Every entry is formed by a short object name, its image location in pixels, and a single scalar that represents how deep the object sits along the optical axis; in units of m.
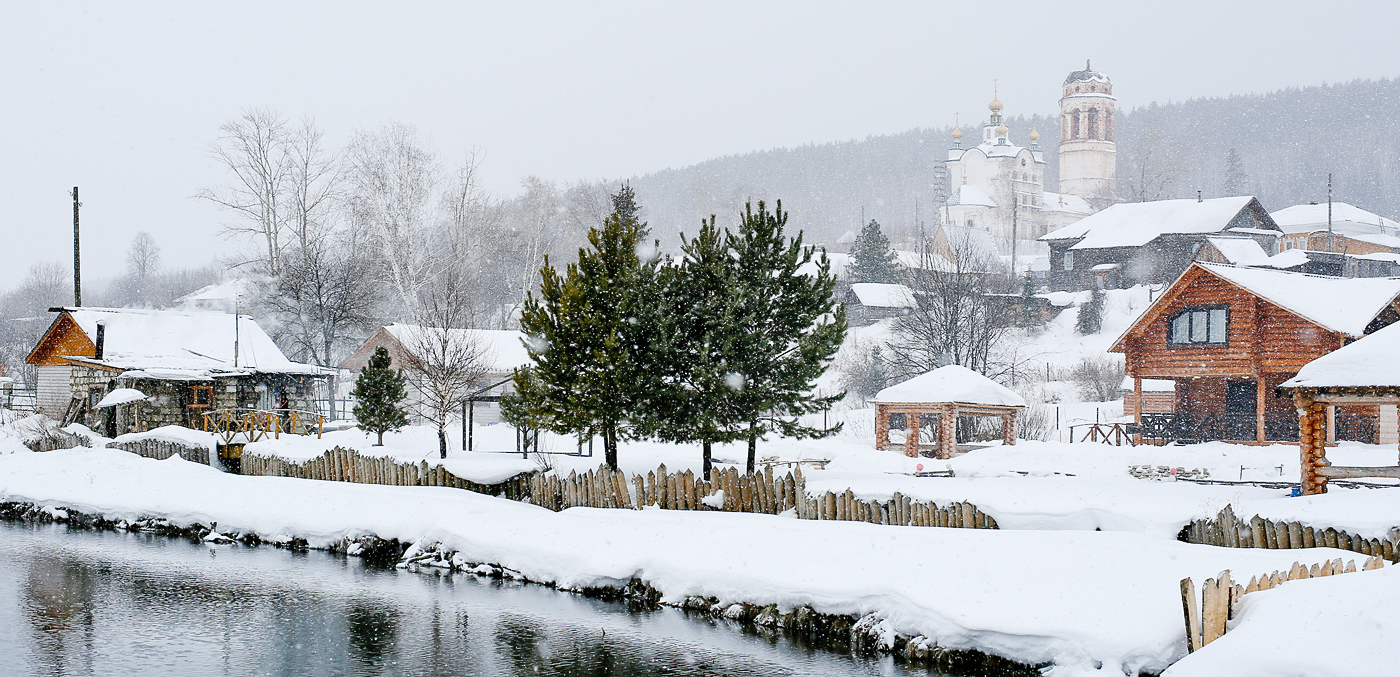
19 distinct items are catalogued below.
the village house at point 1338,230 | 90.50
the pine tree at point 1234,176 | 122.94
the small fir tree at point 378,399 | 33.97
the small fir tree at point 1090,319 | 67.94
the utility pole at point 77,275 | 45.99
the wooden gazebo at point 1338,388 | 17.67
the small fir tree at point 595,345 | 22.47
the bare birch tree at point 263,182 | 54.16
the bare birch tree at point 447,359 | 33.19
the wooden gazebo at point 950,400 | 33.56
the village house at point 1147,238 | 69.88
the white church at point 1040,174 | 132.12
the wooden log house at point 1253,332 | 32.94
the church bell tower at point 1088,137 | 132.50
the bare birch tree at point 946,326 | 49.66
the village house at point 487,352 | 51.19
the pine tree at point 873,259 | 81.31
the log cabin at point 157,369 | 39.22
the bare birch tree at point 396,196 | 56.38
